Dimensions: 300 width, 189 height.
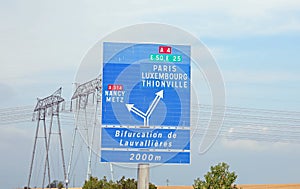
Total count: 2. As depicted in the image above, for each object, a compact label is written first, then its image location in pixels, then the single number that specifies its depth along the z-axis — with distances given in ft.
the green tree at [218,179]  136.46
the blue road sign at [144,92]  104.47
